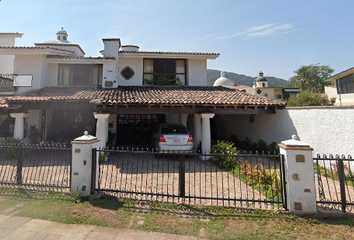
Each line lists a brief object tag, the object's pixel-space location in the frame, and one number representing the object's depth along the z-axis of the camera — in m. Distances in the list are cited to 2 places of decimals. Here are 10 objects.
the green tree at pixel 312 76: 38.83
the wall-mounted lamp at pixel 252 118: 11.41
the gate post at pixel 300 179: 3.72
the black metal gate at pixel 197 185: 4.24
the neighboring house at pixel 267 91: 41.43
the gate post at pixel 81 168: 4.42
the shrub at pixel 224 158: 7.20
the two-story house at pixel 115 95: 8.62
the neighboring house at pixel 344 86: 20.30
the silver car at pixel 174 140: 7.83
